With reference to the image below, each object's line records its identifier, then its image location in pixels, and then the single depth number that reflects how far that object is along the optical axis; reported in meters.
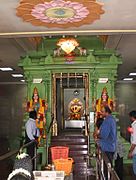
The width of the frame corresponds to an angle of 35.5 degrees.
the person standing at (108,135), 3.65
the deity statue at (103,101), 6.63
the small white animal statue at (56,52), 6.85
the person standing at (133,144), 3.39
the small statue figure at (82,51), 6.81
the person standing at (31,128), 4.73
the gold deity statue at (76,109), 9.40
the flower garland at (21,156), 1.82
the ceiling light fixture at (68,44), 5.95
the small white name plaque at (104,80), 6.94
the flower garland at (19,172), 1.62
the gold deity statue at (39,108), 6.61
